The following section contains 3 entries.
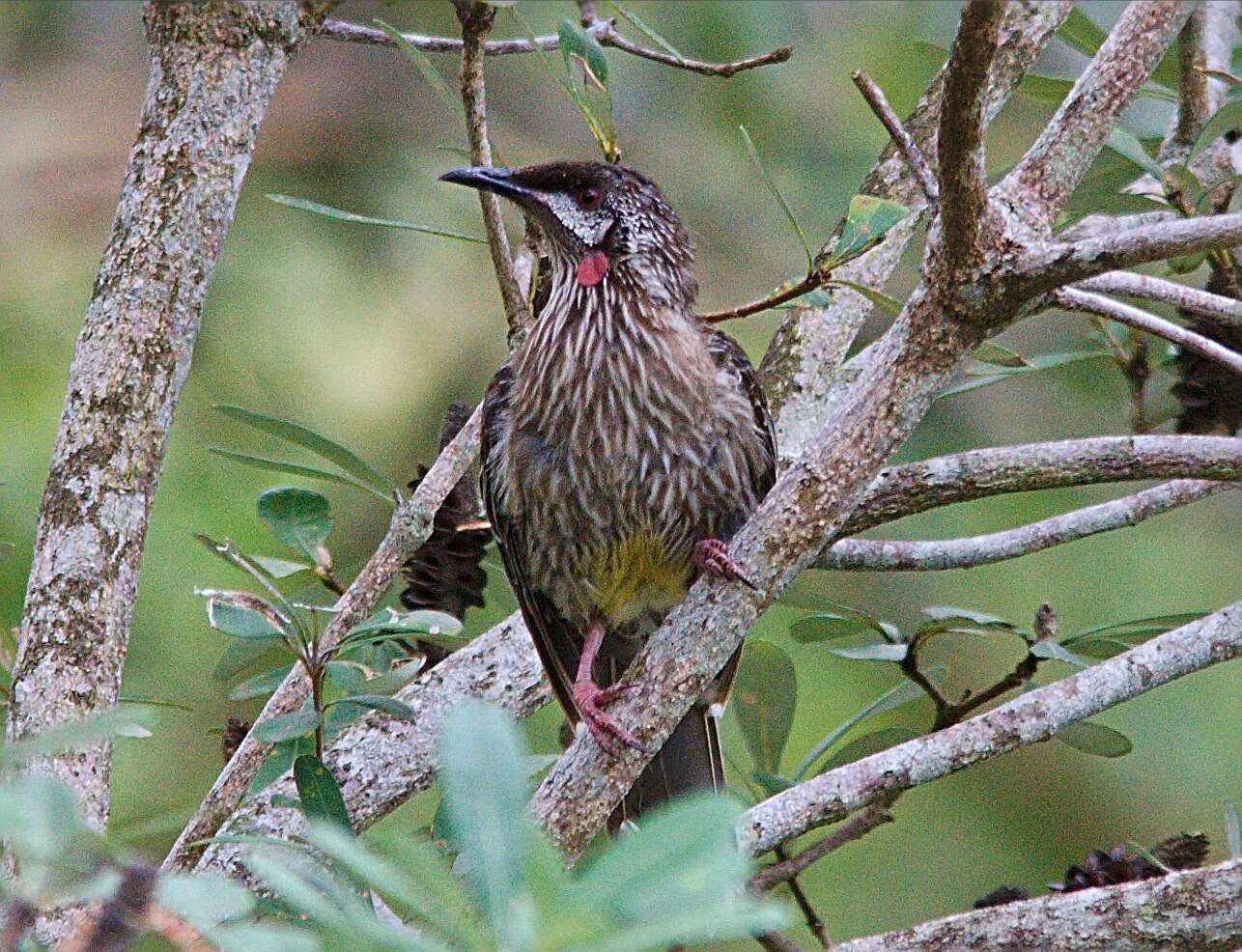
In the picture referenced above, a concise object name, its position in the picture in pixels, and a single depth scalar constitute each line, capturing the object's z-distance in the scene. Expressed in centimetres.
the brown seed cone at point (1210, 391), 664
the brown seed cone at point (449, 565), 650
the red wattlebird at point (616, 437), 634
